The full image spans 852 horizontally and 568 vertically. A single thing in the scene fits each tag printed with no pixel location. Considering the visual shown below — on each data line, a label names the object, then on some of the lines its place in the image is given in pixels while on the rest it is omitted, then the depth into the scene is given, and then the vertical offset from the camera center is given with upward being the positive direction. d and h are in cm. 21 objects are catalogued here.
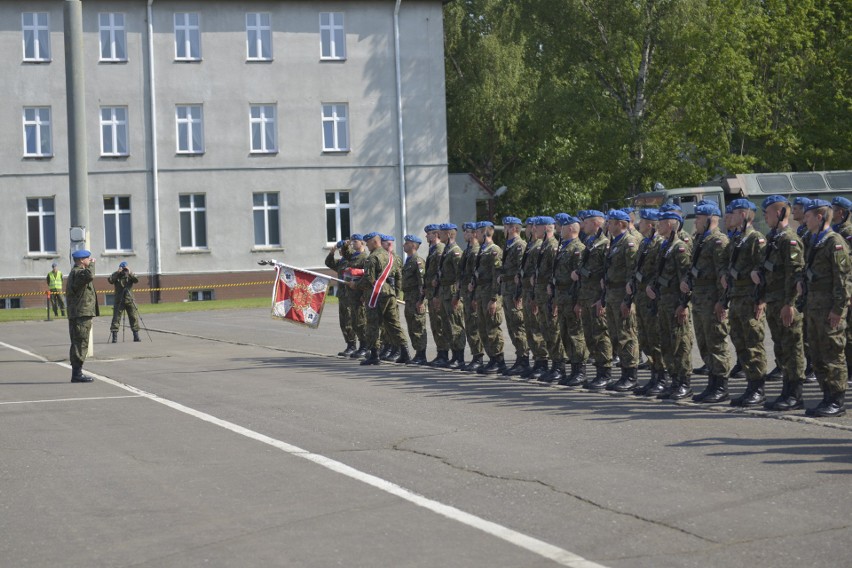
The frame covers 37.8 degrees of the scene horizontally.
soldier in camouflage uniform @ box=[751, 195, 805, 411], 1162 -32
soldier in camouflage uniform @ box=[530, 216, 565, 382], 1534 -50
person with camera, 2638 -42
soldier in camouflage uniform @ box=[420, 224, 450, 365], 1819 -32
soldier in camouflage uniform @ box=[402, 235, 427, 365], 1894 -35
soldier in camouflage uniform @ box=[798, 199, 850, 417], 1116 -43
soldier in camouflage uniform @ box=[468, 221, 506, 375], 1686 -47
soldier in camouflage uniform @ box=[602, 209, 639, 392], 1395 -55
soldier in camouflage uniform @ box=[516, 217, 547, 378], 1580 -59
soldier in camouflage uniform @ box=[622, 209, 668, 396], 1345 -42
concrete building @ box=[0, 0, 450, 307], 4488 +525
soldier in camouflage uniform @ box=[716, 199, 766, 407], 1212 -46
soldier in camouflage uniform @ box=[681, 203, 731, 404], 1252 -35
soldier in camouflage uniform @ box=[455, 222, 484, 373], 1725 -52
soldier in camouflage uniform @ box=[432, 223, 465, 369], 1786 -46
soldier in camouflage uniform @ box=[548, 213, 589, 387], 1484 -41
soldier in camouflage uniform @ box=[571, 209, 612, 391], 1434 -50
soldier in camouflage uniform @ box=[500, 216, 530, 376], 1639 -32
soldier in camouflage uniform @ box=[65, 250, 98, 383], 1725 -29
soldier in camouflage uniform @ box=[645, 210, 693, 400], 1302 -51
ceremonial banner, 2050 -36
